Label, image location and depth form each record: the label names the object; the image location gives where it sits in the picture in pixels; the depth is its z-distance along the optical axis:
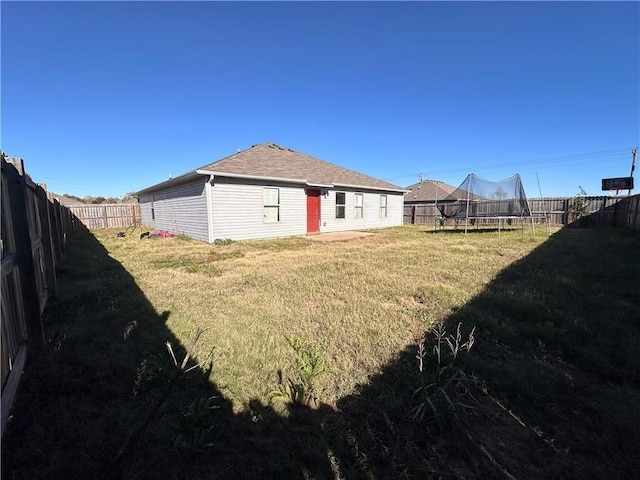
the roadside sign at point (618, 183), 20.23
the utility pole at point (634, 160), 23.65
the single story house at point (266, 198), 10.18
